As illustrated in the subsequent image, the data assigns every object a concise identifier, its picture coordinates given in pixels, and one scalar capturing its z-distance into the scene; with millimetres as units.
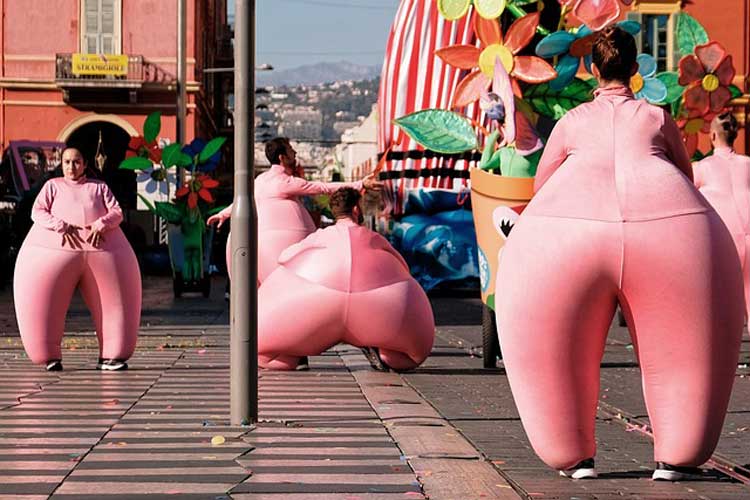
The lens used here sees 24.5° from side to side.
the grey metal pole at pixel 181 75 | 40062
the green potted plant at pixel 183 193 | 28203
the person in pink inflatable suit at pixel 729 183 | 12758
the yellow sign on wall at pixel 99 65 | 52062
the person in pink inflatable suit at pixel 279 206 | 14469
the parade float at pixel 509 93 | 12031
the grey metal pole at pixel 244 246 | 8875
